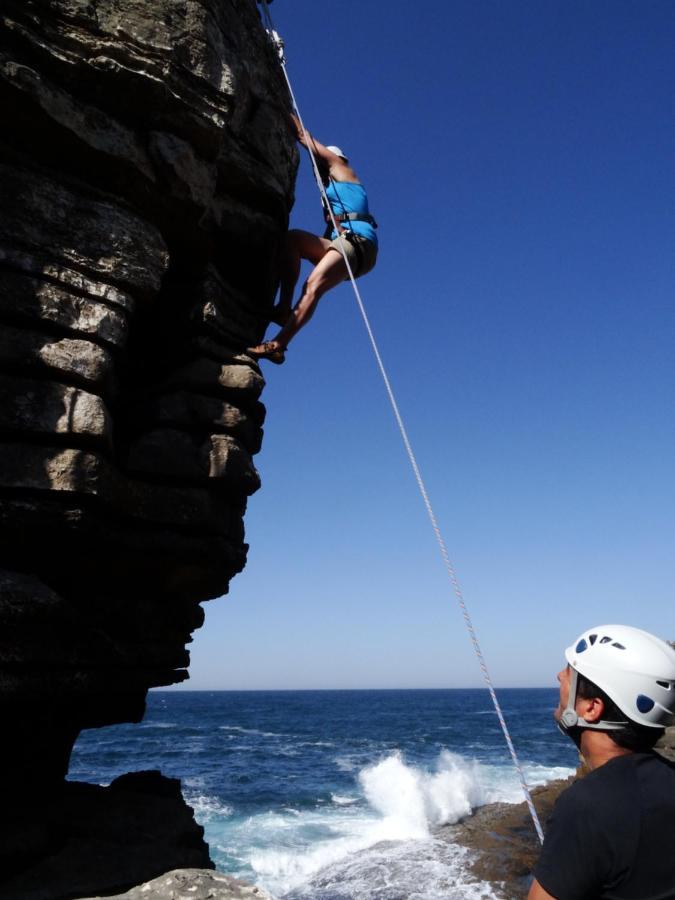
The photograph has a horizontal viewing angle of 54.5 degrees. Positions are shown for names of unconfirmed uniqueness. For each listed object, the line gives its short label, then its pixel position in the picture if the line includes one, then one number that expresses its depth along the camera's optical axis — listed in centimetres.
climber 859
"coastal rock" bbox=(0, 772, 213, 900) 545
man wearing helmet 221
